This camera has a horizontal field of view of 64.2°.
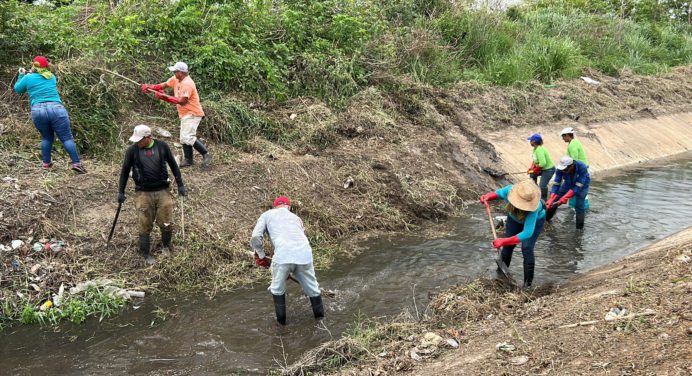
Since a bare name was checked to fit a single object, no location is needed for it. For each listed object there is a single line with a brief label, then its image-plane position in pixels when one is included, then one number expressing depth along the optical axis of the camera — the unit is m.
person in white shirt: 5.68
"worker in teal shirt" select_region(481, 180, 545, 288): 6.04
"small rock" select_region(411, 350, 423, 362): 4.72
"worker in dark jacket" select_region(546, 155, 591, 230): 8.52
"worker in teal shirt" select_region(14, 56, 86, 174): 7.65
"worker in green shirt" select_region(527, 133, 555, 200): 9.50
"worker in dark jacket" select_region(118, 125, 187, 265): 6.66
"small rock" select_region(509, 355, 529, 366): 4.05
